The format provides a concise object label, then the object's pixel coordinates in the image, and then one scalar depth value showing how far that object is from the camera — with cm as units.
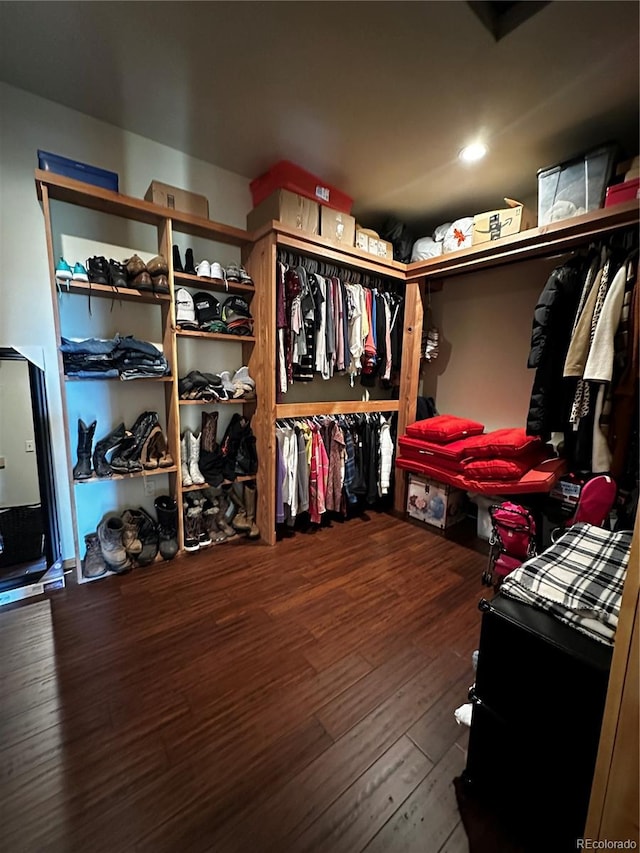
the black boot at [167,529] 231
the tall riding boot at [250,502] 266
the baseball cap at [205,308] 234
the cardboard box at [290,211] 226
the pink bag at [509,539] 206
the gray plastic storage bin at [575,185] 186
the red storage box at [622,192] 176
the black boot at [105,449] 209
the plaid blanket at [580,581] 90
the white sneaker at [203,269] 227
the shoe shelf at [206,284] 222
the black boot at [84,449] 205
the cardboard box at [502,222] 222
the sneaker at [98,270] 194
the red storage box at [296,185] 233
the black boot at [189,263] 225
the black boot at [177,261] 221
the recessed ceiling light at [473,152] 207
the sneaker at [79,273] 188
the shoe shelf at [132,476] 204
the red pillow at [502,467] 231
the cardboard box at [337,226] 247
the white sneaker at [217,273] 230
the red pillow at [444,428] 271
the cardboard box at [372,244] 270
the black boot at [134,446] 212
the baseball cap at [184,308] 222
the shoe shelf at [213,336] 223
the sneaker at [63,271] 184
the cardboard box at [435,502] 282
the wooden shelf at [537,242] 183
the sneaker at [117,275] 199
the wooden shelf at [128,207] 177
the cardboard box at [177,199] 207
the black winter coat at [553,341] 206
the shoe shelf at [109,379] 195
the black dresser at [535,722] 84
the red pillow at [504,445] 237
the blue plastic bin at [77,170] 178
